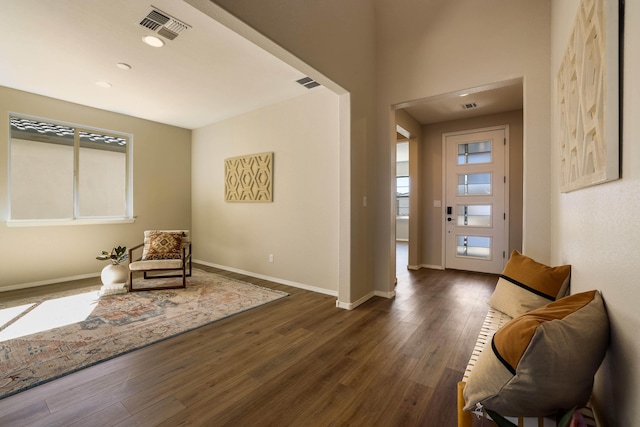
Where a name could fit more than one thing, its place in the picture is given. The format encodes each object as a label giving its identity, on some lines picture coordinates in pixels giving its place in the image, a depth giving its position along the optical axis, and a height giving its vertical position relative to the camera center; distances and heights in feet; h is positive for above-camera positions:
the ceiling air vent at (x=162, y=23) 7.81 +5.52
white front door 15.55 +0.77
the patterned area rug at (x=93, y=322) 6.78 -3.58
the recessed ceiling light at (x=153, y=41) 8.89 +5.52
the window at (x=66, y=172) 13.51 +2.15
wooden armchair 12.81 -2.02
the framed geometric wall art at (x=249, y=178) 14.89 +1.96
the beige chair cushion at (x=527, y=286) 5.89 -1.60
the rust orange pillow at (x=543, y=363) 2.97 -1.64
